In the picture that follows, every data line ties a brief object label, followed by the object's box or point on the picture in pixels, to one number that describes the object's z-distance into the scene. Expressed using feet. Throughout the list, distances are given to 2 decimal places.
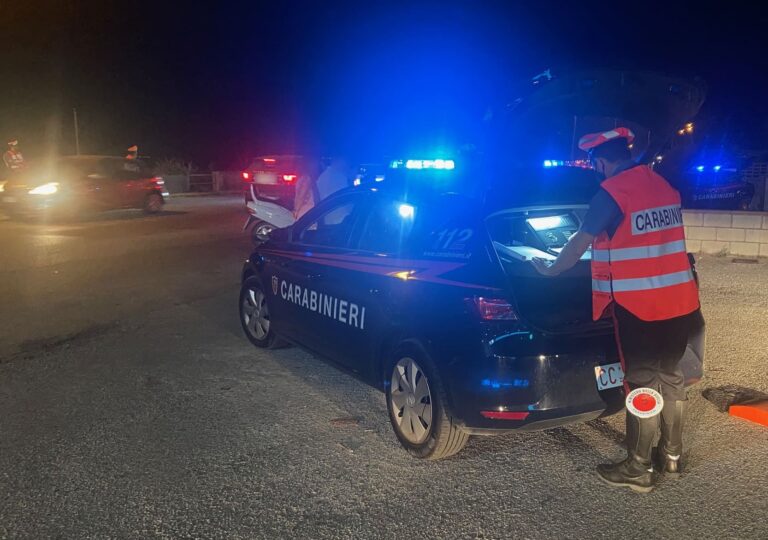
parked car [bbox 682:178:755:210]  48.03
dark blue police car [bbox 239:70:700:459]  10.82
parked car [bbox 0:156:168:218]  52.95
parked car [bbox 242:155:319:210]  40.52
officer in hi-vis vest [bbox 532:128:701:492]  10.38
